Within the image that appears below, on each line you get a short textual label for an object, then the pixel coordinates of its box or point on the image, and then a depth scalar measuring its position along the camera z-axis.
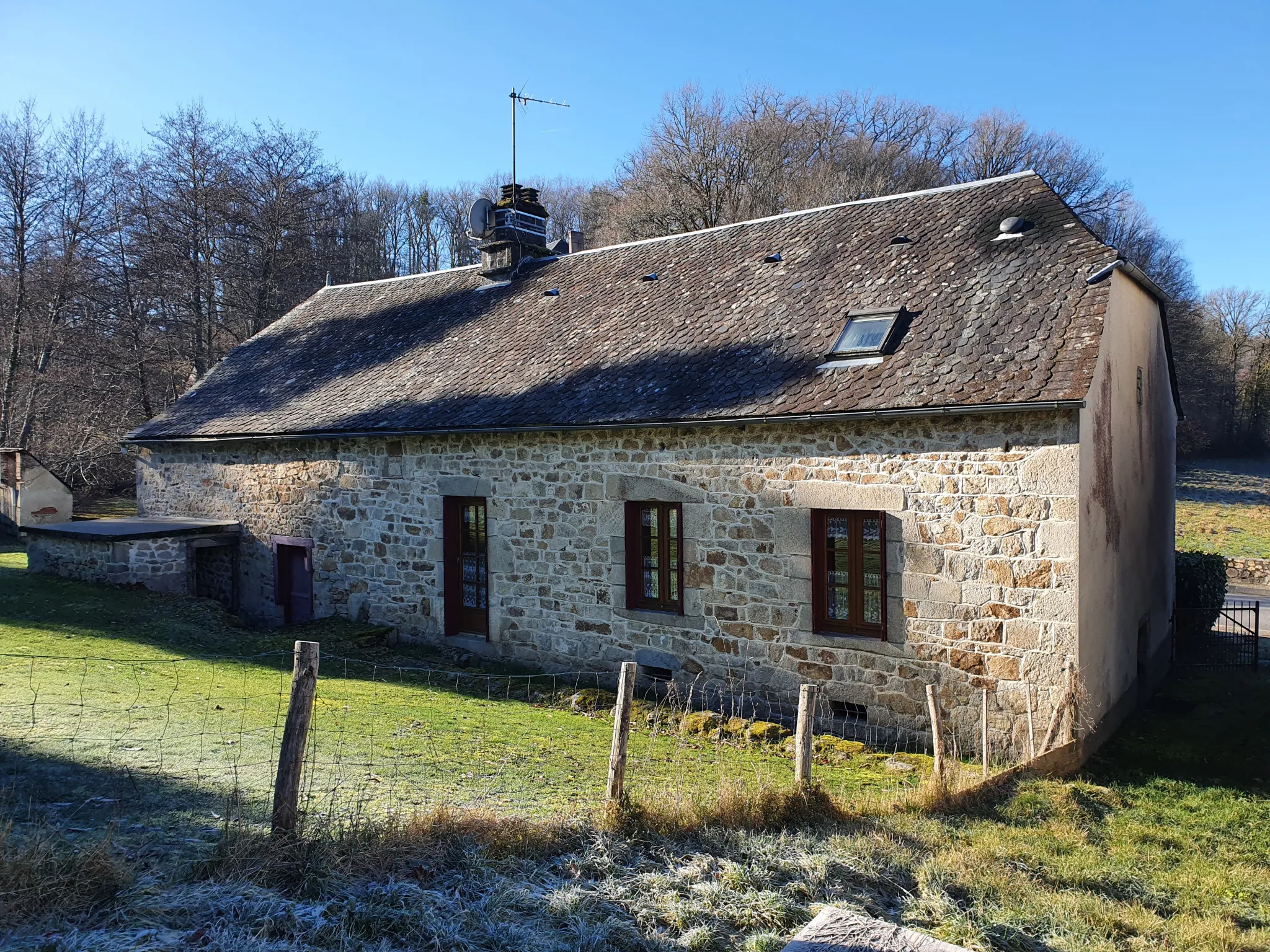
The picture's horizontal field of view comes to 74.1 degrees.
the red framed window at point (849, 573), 8.88
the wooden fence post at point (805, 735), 5.86
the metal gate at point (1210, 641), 12.57
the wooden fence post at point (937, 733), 6.42
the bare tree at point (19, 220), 24.20
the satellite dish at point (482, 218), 16.66
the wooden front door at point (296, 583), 13.93
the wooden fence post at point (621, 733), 5.20
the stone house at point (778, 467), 8.07
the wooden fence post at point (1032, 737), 7.80
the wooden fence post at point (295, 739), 4.30
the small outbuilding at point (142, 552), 13.51
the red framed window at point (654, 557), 10.34
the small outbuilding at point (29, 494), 19.53
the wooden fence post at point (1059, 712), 7.25
